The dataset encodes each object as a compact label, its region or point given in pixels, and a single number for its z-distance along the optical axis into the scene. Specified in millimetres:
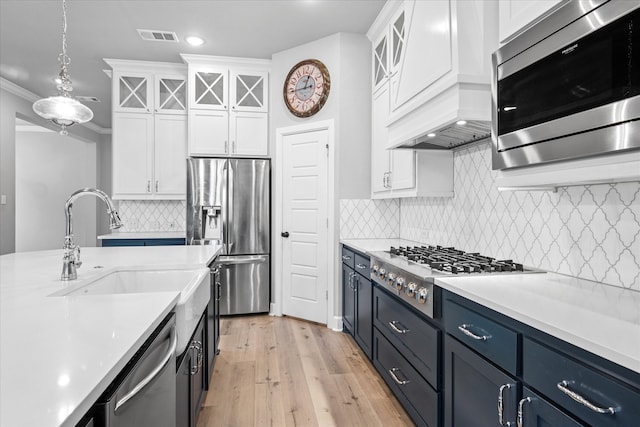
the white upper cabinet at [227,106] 4289
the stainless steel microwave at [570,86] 1030
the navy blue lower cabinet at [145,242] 4176
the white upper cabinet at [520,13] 1304
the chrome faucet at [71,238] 1589
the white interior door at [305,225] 3814
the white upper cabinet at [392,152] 2736
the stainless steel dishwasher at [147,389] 738
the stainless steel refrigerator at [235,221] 4086
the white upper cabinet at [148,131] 4441
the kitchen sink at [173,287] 1391
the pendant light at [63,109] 2201
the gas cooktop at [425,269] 1754
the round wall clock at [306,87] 3805
